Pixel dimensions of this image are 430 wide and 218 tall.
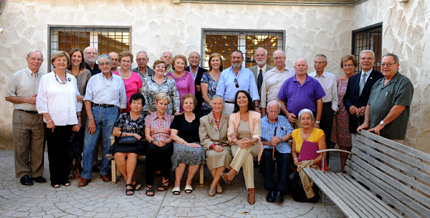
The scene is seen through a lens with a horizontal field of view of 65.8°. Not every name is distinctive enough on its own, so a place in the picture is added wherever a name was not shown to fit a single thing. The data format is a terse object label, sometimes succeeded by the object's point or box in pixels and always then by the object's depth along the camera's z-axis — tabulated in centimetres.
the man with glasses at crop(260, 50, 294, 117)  505
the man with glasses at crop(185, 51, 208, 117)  540
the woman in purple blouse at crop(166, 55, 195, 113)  500
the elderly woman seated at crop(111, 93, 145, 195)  435
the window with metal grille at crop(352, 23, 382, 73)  622
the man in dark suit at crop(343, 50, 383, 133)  455
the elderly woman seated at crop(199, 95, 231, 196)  427
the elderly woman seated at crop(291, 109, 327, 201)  410
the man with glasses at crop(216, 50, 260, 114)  497
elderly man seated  407
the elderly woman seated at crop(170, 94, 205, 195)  432
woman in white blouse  425
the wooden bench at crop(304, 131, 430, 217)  261
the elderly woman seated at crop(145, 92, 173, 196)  434
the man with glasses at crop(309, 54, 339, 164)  489
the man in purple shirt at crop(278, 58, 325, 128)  463
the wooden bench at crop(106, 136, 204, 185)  452
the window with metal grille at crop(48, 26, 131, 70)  700
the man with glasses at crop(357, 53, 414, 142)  369
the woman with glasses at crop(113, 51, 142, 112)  488
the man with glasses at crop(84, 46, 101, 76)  506
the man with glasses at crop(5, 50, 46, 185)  439
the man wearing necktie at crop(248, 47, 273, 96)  536
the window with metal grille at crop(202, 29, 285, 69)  711
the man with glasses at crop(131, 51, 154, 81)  525
